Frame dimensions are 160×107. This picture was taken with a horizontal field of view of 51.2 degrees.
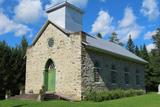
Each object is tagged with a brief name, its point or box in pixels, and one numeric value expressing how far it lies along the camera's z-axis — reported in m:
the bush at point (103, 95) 14.45
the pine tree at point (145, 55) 34.17
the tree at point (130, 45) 43.02
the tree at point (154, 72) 30.49
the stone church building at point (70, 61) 15.07
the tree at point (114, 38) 43.52
